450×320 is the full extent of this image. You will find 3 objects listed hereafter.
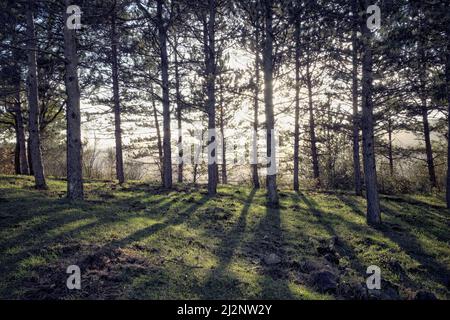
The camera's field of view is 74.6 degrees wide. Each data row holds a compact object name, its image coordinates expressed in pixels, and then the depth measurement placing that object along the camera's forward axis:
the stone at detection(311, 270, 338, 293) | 5.21
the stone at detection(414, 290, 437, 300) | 5.01
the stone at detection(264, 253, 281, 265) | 6.27
